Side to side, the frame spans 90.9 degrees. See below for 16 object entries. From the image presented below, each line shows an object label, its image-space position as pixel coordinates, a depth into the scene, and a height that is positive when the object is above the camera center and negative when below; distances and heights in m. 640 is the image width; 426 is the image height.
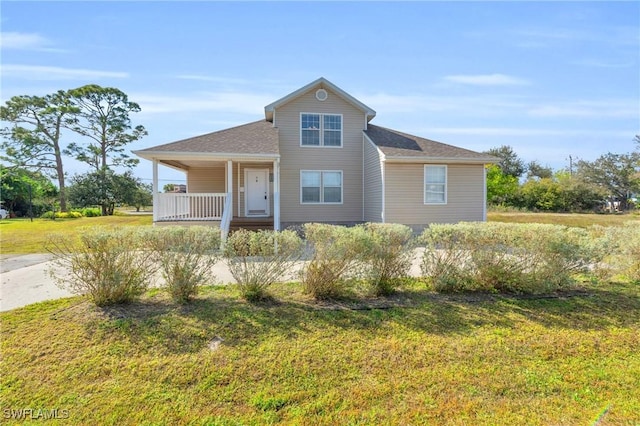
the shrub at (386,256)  4.91 -0.83
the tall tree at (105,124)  28.27 +7.56
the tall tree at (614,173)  36.22 +3.42
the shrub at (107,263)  4.41 -0.83
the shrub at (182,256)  4.63 -0.76
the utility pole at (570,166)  43.72 +5.22
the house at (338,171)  12.84 +1.46
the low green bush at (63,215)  24.04 -0.74
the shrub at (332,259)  4.79 -0.85
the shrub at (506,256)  5.12 -0.89
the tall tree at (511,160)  46.78 +6.41
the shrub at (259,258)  4.72 -0.82
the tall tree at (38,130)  26.70 +6.52
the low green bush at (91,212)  27.20 -0.58
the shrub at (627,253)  6.08 -1.00
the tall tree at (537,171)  46.51 +4.70
